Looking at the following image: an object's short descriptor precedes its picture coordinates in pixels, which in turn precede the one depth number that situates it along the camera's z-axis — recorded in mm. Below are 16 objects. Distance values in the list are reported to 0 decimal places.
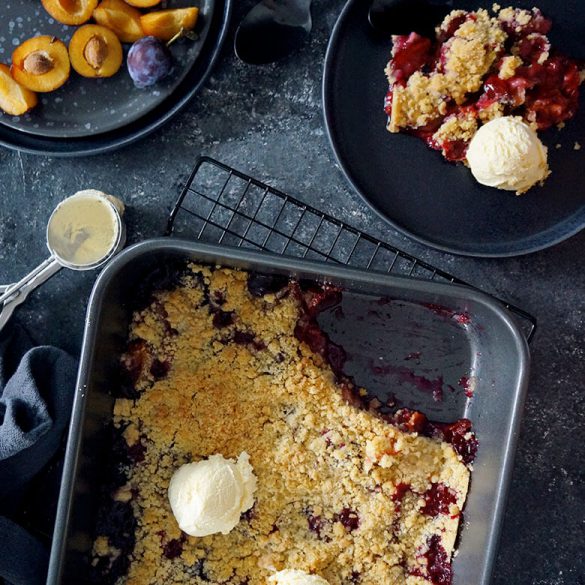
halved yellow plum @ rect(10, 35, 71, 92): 787
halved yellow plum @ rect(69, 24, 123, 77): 782
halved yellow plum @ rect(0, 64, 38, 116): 789
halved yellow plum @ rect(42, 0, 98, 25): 785
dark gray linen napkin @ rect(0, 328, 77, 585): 749
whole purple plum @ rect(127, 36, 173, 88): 769
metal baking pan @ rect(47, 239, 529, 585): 712
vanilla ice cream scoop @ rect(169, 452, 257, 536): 740
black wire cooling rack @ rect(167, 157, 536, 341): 806
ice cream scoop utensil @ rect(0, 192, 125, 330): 785
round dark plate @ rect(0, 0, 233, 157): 787
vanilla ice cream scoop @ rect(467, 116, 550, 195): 753
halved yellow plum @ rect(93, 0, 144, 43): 785
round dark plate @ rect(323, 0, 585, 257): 781
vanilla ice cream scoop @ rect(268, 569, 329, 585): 746
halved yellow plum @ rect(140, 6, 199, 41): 779
